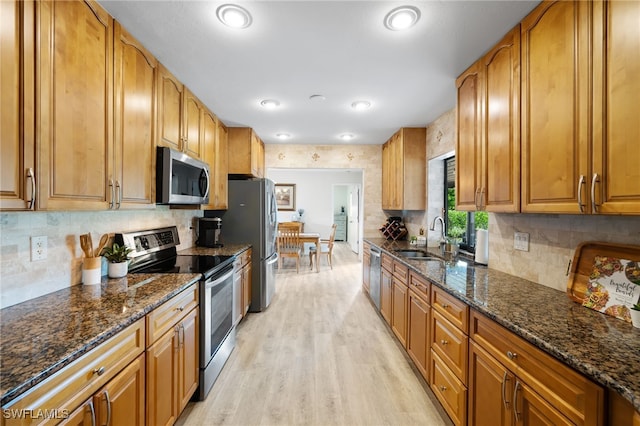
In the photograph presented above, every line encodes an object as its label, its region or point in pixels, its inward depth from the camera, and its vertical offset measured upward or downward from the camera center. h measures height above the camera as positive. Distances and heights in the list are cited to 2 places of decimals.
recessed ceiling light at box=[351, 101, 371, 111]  2.83 +1.10
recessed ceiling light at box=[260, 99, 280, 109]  2.85 +1.11
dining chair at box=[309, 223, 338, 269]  5.88 -0.84
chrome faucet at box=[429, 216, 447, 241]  3.58 -0.18
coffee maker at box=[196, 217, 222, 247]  3.28 -0.22
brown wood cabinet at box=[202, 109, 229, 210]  3.04 +0.65
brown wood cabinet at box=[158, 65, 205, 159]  2.10 +0.79
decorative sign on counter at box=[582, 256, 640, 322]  1.18 -0.33
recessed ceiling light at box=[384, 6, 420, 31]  1.48 +1.06
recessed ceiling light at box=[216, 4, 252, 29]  1.49 +1.07
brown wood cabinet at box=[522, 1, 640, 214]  1.03 +0.45
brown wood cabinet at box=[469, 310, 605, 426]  0.89 -0.64
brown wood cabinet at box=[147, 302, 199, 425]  1.37 -0.89
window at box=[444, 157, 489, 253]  2.88 -0.08
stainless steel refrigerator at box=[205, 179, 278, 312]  3.56 -0.16
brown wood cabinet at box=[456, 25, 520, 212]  1.61 +0.53
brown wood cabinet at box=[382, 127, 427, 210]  3.76 +0.58
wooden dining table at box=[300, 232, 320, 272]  5.71 -0.56
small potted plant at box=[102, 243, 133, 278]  1.75 -0.31
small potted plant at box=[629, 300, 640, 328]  1.09 -0.40
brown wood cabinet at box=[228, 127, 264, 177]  3.83 +0.82
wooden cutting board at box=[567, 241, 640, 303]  1.32 -0.25
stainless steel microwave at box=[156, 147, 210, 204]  2.00 +0.26
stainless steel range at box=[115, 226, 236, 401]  1.97 -0.53
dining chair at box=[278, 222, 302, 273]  5.60 -0.59
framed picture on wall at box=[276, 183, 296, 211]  8.63 +0.47
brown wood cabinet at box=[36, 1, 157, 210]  1.15 +0.49
